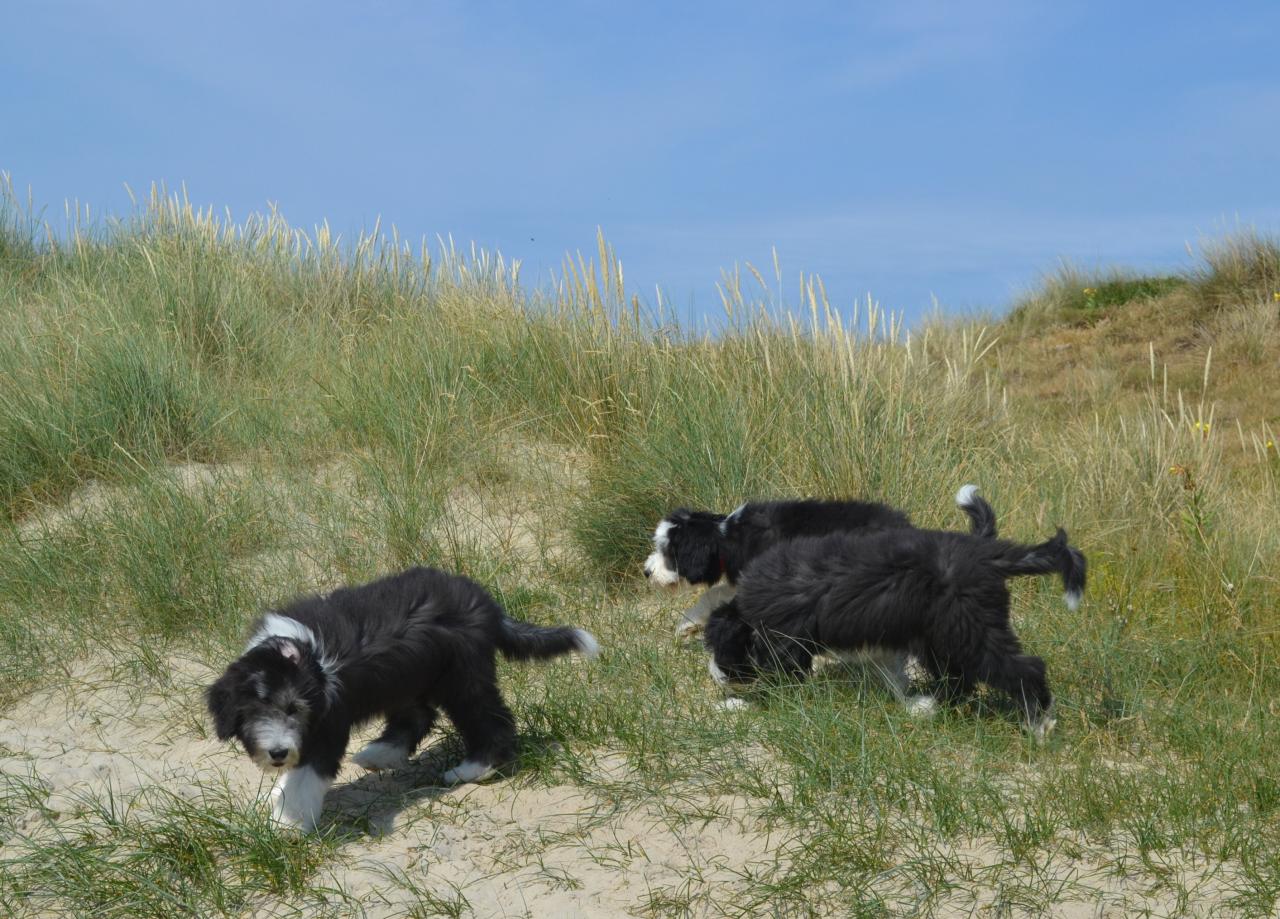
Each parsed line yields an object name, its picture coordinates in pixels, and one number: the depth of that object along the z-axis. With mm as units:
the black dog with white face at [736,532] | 6688
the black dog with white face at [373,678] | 4465
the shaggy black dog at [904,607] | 5344
